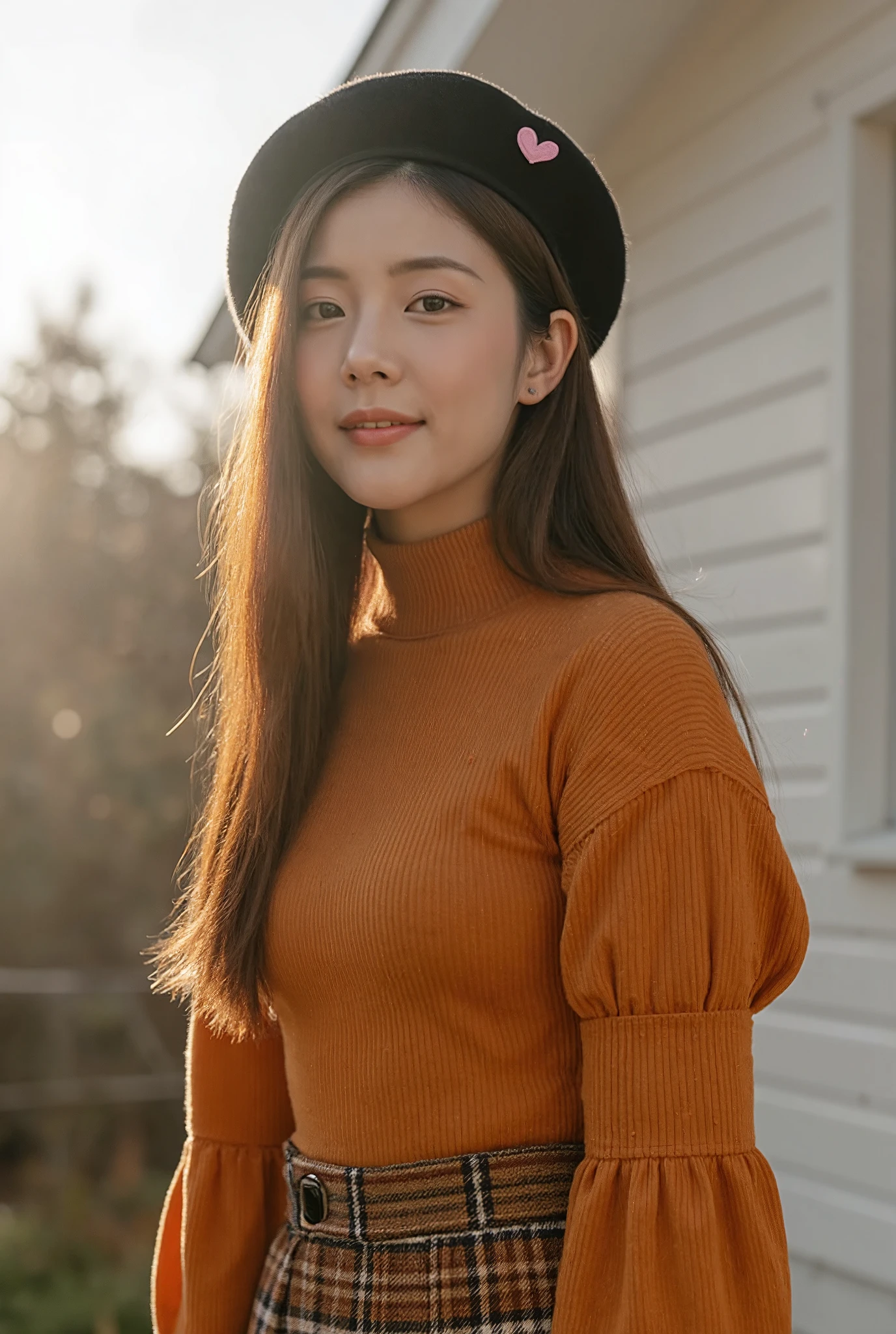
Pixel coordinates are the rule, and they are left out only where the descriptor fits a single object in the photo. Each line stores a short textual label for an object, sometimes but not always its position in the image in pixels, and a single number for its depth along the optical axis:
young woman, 1.27
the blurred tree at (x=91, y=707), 10.39
